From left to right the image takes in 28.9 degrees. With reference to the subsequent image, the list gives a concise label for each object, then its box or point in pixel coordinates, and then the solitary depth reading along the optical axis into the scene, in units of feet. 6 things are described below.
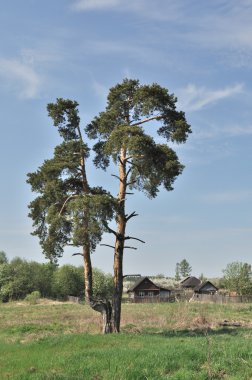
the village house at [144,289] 323.16
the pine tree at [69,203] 62.34
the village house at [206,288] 353.10
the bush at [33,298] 231.09
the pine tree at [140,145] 66.80
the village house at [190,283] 406.35
